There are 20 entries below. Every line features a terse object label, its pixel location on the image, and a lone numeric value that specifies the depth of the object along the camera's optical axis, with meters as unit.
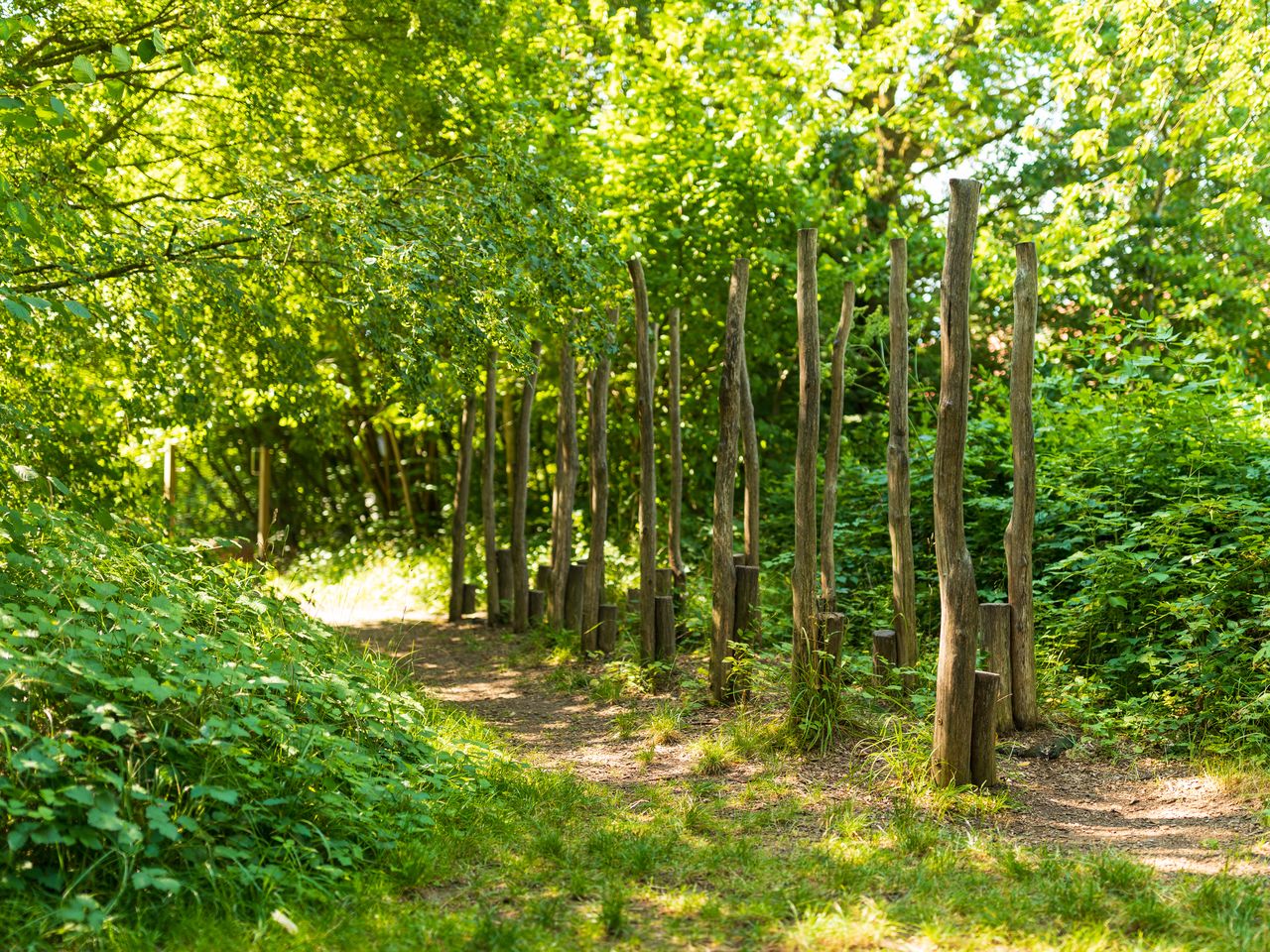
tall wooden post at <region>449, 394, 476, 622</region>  10.19
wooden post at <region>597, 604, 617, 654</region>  8.05
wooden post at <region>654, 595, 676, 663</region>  7.34
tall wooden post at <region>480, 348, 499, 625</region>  9.94
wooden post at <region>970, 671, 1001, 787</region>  4.72
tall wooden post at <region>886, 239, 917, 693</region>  6.15
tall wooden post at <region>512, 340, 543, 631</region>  9.58
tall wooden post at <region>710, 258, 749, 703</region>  6.48
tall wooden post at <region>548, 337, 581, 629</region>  8.88
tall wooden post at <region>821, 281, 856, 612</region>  6.57
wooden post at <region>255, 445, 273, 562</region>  15.25
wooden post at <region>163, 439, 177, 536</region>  13.58
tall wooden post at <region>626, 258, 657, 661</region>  7.38
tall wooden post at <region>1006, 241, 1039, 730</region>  5.39
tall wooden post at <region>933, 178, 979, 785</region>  4.75
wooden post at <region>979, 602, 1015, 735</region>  5.38
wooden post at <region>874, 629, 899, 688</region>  5.96
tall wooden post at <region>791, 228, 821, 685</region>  5.84
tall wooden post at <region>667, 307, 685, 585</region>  7.87
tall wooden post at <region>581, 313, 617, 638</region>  8.20
